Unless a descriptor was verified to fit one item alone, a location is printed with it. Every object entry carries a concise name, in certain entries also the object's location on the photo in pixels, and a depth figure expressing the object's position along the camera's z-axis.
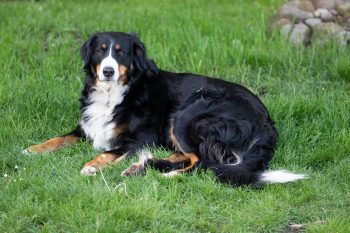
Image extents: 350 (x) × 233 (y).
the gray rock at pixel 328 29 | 14.83
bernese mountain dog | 9.84
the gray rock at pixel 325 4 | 15.87
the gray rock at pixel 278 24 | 15.25
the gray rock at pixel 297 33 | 14.70
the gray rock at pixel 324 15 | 15.49
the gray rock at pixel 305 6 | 15.90
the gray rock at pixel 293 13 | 15.52
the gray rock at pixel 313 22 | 15.20
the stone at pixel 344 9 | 15.70
